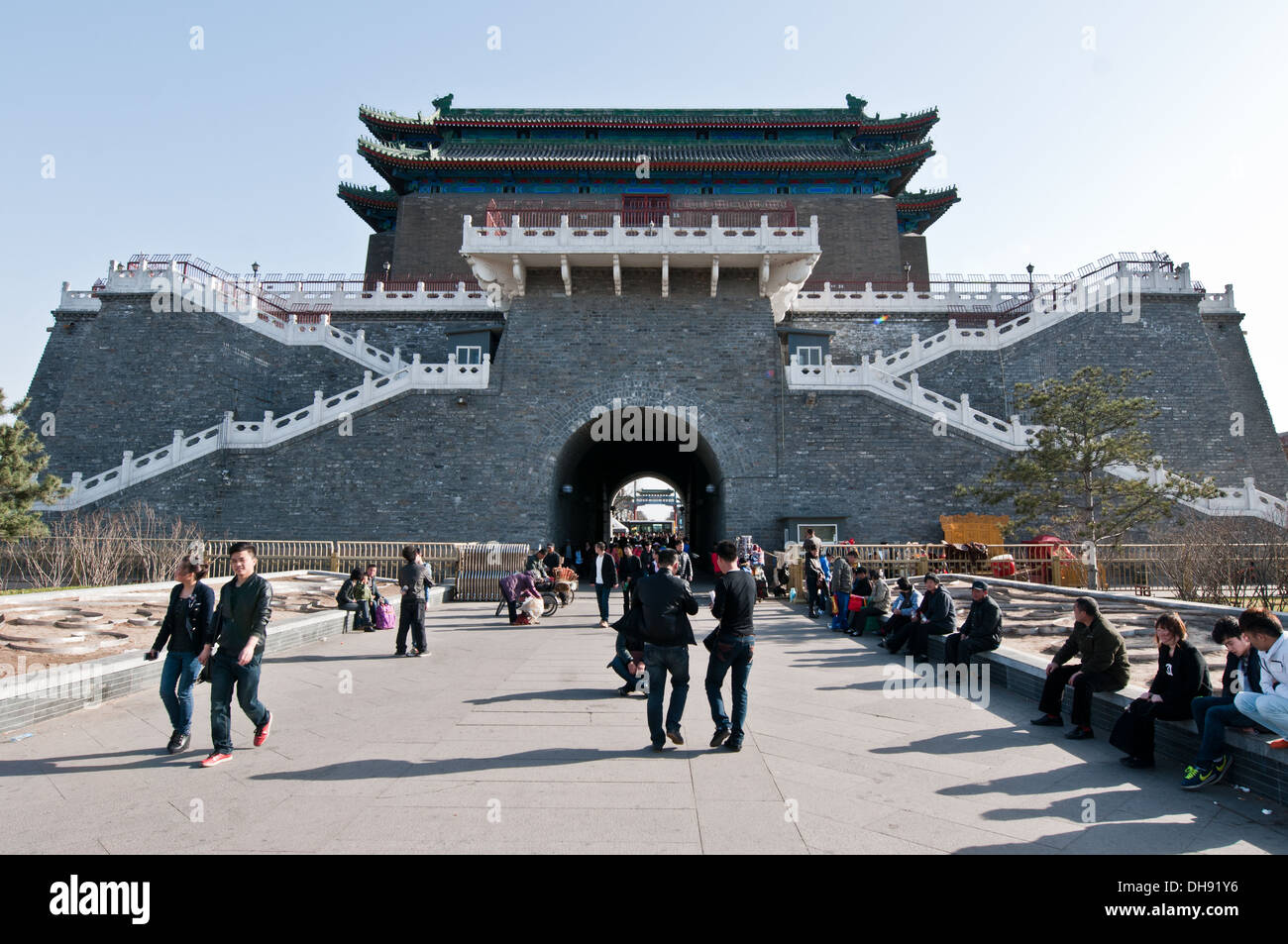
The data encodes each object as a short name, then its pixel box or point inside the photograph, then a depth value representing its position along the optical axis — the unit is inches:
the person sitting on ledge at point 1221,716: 169.0
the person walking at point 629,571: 416.6
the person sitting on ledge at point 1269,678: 162.1
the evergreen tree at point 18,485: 490.9
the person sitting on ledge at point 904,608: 371.2
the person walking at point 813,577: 503.8
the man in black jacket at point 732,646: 196.1
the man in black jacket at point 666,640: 196.9
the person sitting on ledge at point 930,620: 335.9
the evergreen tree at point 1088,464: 587.2
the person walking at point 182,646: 196.2
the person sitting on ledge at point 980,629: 290.8
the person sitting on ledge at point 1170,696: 184.7
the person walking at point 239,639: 190.7
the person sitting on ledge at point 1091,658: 211.3
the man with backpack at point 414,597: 339.9
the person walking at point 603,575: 447.8
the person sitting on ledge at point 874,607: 416.5
